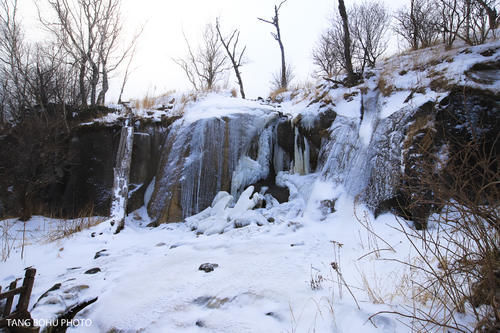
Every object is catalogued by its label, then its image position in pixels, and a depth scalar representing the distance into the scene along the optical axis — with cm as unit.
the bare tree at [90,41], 901
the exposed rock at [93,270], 286
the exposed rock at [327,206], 438
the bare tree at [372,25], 1173
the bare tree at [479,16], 575
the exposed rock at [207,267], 275
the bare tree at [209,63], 1567
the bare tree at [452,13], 627
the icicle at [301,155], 586
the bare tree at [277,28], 1380
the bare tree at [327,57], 1352
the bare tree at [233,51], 1434
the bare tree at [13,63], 845
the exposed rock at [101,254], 349
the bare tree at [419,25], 814
